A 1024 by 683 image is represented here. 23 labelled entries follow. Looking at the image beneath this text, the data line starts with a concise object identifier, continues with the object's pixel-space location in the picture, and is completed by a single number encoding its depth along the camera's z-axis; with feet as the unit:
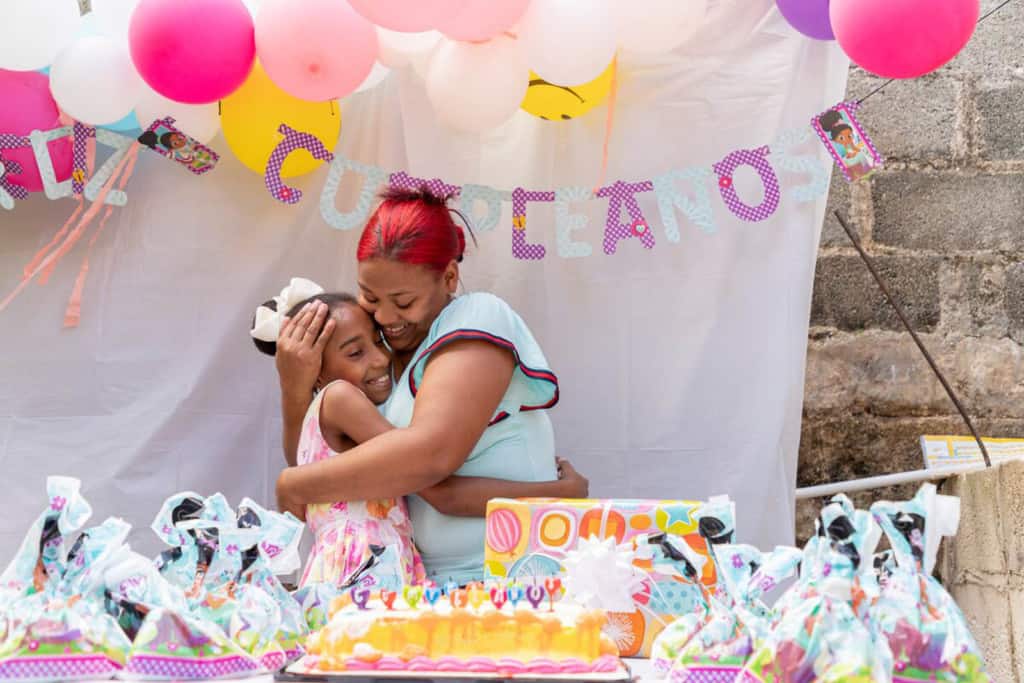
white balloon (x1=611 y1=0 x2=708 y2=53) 7.07
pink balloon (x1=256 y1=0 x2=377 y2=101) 6.67
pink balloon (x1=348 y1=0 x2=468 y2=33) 6.22
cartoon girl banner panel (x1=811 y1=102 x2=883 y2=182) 7.19
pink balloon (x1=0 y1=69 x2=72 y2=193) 7.56
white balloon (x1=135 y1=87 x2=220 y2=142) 7.57
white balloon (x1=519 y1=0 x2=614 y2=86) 6.66
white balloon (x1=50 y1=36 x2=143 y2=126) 7.22
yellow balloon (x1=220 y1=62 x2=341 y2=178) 7.61
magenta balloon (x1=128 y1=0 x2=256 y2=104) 6.66
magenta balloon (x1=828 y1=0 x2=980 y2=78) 6.22
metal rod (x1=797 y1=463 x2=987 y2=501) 8.31
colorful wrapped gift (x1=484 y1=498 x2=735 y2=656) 4.95
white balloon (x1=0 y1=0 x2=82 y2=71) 7.14
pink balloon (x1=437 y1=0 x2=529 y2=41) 6.46
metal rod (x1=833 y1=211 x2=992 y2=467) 8.26
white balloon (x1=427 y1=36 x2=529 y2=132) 6.91
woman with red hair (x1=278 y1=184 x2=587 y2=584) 6.28
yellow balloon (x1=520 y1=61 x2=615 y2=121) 7.51
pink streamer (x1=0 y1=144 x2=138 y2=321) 8.13
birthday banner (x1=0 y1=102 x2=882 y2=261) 7.52
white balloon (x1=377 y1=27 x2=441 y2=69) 7.29
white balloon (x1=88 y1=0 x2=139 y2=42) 7.48
